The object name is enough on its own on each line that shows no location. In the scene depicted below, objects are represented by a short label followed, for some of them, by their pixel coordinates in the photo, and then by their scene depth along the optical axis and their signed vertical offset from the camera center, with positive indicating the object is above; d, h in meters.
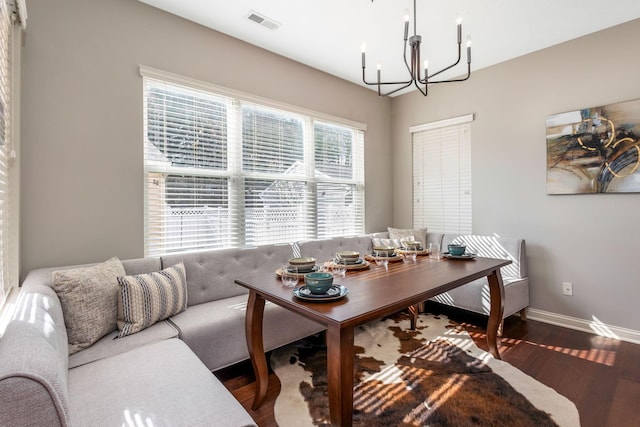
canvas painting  2.69 +0.58
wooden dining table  1.20 -0.40
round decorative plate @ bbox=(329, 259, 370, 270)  2.04 -0.35
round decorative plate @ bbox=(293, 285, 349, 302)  1.41 -0.38
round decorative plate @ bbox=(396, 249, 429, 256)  2.47 -0.31
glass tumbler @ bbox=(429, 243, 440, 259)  2.39 -0.31
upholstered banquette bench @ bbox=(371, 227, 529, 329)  2.92 -0.68
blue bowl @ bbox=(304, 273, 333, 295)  1.44 -0.33
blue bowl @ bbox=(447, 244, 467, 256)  2.40 -0.29
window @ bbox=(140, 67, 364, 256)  2.54 +0.44
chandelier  1.94 +1.03
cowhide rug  1.71 -1.13
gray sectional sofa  0.82 -0.70
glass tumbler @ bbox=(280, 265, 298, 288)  1.69 -0.36
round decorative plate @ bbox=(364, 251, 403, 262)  2.26 -0.33
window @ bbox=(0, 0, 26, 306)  1.62 +0.47
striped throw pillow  1.83 -0.53
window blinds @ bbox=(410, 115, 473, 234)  3.82 +0.49
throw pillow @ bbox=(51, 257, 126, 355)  1.66 -0.49
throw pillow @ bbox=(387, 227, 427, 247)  3.80 -0.26
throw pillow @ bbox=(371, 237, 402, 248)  3.65 -0.35
